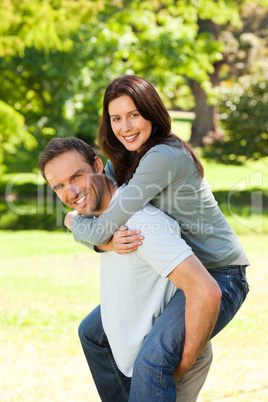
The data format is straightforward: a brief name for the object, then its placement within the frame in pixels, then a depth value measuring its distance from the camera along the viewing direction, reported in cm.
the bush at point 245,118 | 1522
